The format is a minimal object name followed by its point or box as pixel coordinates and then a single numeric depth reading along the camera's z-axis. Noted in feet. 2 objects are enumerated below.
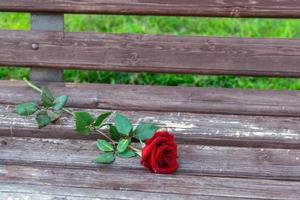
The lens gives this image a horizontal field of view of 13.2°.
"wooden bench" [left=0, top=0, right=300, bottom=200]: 6.09
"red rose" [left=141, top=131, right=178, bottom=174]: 6.16
